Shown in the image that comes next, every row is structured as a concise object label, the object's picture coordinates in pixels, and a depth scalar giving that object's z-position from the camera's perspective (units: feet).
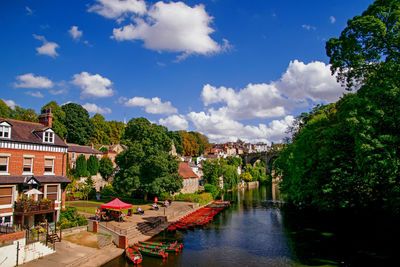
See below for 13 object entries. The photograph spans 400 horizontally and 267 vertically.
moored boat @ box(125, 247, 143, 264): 67.31
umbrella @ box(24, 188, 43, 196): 70.53
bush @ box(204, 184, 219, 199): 196.13
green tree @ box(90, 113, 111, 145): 256.93
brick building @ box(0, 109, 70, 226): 69.31
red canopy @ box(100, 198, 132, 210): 89.76
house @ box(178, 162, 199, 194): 175.42
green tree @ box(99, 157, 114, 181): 182.70
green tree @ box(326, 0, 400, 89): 56.13
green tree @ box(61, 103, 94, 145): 220.23
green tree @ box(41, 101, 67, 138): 196.75
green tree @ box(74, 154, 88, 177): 162.20
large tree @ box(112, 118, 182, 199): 124.16
